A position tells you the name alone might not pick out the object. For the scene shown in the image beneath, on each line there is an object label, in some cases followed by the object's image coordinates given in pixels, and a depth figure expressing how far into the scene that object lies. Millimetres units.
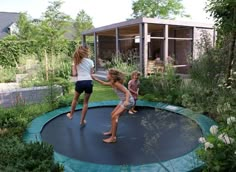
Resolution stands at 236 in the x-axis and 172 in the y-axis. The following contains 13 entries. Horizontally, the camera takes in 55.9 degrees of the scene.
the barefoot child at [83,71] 3598
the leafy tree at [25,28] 15195
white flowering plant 1748
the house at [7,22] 20269
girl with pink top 4605
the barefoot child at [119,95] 3041
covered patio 7574
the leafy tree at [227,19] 4328
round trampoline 2397
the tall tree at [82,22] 21939
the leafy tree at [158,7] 25734
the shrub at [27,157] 1763
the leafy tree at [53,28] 13352
